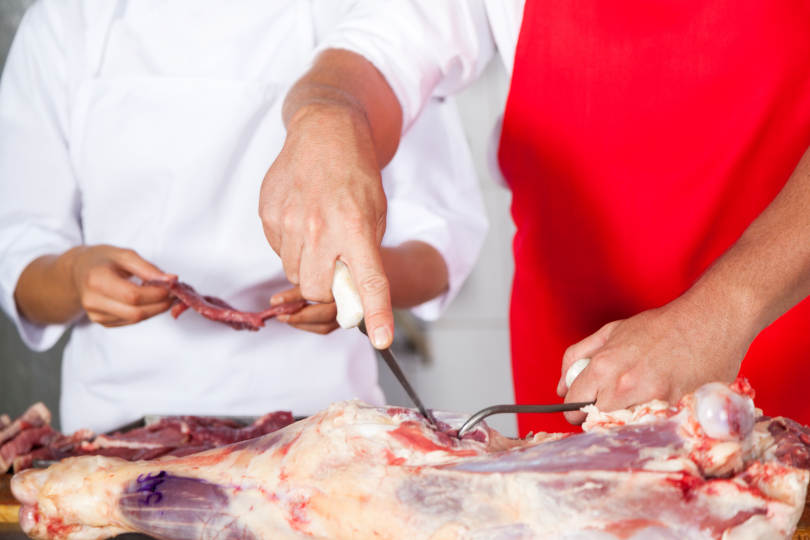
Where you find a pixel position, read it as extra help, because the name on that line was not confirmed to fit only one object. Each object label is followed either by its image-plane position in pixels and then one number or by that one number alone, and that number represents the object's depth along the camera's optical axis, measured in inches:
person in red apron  40.8
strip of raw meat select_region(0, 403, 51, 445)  61.1
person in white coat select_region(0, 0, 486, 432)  75.7
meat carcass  33.2
